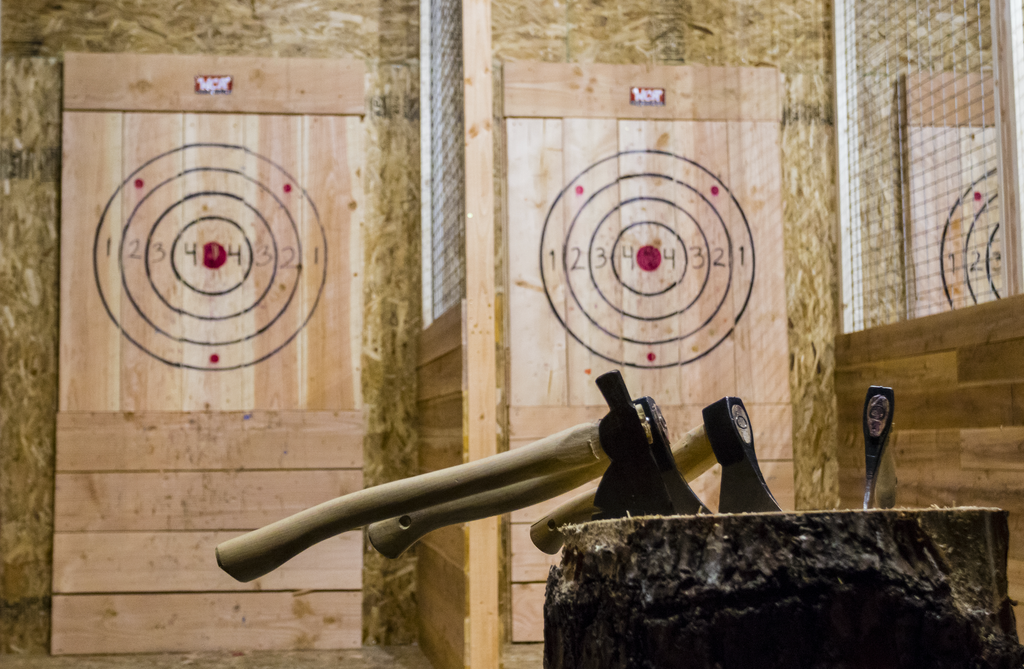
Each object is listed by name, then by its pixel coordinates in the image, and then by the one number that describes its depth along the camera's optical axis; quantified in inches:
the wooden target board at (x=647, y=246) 126.3
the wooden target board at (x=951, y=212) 128.2
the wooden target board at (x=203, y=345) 120.6
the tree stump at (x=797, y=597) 37.9
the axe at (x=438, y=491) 45.3
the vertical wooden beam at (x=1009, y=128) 92.7
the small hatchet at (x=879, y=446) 45.6
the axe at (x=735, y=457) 44.8
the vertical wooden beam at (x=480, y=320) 86.7
